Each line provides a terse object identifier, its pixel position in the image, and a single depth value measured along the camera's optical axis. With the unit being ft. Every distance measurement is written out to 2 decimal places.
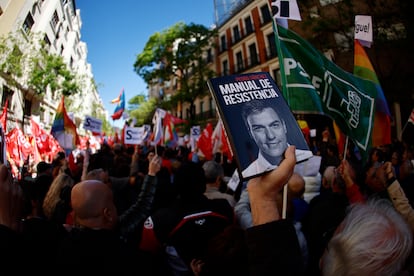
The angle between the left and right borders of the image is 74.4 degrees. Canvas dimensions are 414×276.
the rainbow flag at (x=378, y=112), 11.14
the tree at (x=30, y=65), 48.55
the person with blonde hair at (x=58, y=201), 9.48
